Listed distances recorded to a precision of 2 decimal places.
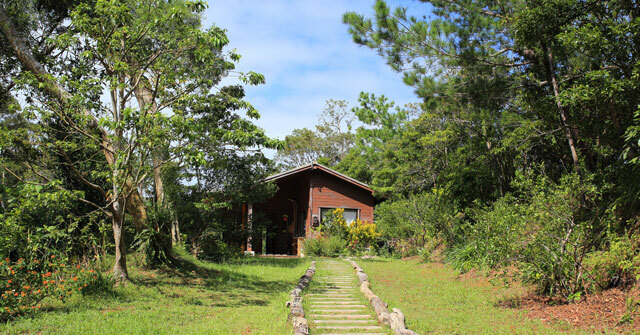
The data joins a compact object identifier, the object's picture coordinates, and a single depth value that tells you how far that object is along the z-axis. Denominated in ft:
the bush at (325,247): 56.44
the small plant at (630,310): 17.80
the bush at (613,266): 20.59
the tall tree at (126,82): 25.53
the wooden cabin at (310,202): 67.00
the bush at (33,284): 18.90
